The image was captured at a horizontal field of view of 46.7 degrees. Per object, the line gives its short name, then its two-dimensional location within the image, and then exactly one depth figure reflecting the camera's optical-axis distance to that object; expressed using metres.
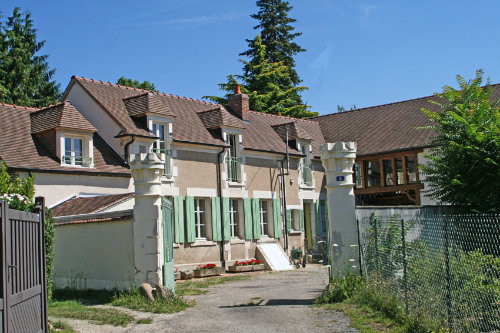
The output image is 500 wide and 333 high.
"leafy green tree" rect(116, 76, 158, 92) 37.19
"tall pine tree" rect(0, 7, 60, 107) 33.72
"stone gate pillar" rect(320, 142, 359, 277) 11.23
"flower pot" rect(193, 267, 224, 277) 18.69
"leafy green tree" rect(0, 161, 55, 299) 9.75
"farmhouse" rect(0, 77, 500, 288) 14.03
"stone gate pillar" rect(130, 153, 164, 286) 11.62
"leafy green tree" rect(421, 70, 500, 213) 13.85
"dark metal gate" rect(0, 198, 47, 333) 5.38
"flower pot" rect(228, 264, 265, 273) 19.91
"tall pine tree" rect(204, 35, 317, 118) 36.25
